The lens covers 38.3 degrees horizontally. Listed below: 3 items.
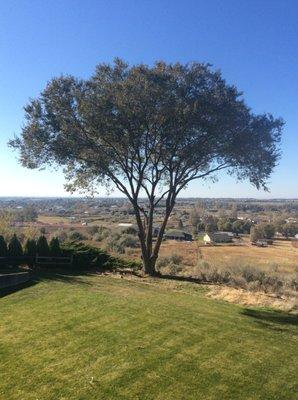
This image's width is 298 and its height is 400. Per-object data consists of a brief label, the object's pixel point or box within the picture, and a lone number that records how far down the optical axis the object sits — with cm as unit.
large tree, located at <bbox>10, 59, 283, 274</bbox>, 2273
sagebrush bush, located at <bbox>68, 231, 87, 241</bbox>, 5712
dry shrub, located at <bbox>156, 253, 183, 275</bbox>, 3080
